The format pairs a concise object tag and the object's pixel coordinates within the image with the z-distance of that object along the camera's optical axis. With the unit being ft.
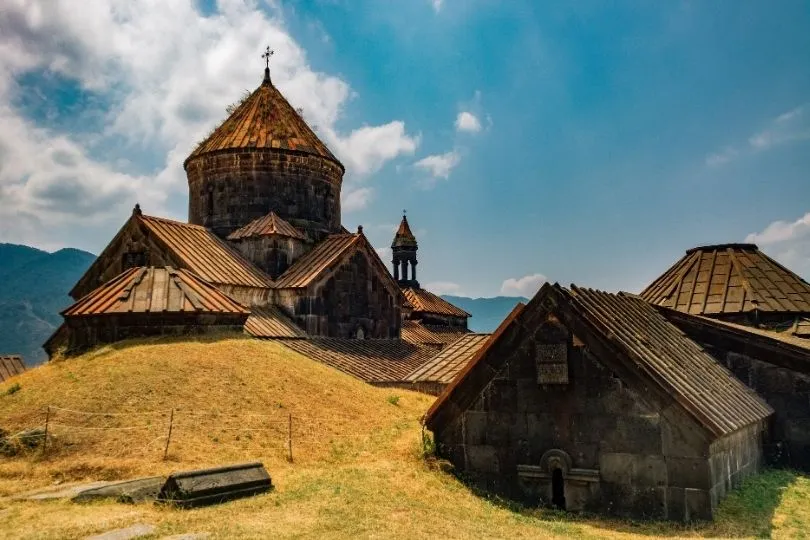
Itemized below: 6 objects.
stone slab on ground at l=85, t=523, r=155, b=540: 24.17
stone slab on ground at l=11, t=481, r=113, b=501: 29.99
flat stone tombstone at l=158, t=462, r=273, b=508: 28.86
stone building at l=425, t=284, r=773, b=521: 29.66
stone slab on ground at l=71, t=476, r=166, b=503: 29.30
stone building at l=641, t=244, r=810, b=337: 56.59
